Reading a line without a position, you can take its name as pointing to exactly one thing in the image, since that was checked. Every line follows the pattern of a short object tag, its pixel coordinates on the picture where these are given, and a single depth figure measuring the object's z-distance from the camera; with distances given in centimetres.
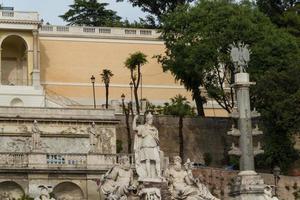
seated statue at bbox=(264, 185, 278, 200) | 3266
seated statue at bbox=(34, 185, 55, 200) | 3075
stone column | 3378
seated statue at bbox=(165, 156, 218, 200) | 3222
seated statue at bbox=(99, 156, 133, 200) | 3111
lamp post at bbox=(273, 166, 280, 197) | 4547
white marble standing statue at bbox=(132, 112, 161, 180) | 3155
